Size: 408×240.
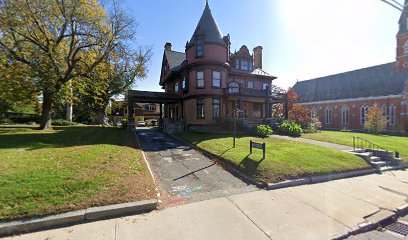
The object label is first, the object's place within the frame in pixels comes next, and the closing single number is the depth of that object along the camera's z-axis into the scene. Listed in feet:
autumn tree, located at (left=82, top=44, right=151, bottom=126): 66.77
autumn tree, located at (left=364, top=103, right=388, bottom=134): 79.97
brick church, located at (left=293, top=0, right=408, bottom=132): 100.63
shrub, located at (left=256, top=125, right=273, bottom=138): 54.70
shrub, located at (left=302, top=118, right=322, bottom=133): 67.31
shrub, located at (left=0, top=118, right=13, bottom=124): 105.09
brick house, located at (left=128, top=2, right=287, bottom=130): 67.87
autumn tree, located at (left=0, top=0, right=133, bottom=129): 47.62
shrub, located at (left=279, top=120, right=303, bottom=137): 59.82
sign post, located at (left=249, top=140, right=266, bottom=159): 28.12
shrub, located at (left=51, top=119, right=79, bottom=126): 93.04
